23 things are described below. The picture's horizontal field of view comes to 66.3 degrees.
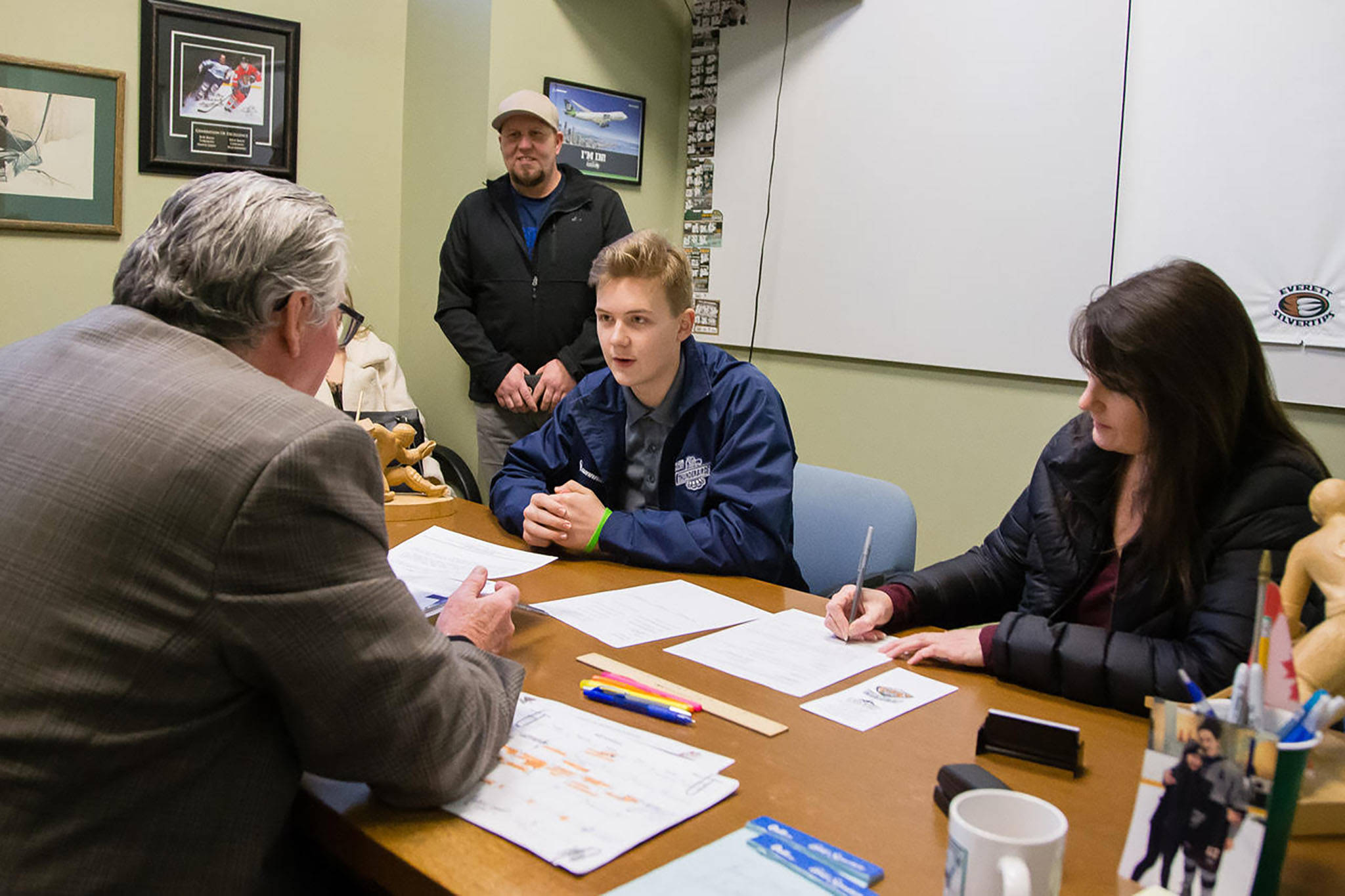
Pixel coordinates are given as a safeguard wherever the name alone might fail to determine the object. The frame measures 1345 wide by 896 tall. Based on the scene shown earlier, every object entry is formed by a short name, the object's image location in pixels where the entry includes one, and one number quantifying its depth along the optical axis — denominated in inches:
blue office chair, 82.0
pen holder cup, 30.5
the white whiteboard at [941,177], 122.1
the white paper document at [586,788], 36.7
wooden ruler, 46.7
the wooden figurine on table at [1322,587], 38.5
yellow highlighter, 47.4
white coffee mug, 29.4
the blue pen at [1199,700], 31.2
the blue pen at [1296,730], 31.3
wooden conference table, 35.5
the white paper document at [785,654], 53.6
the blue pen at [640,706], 46.8
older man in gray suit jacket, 34.7
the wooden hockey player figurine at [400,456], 85.4
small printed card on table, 48.9
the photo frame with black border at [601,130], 162.2
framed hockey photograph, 144.9
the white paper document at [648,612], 59.2
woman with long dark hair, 52.9
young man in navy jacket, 74.7
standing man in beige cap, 145.5
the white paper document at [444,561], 65.2
